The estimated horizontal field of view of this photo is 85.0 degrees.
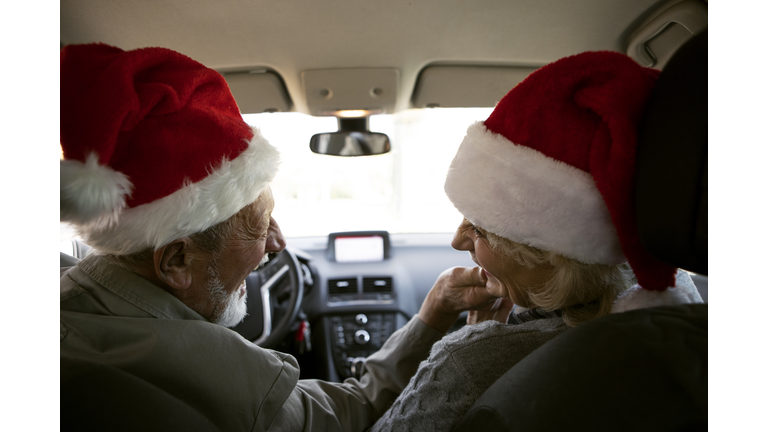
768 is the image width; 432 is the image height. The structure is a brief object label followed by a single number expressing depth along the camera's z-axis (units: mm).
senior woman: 757
